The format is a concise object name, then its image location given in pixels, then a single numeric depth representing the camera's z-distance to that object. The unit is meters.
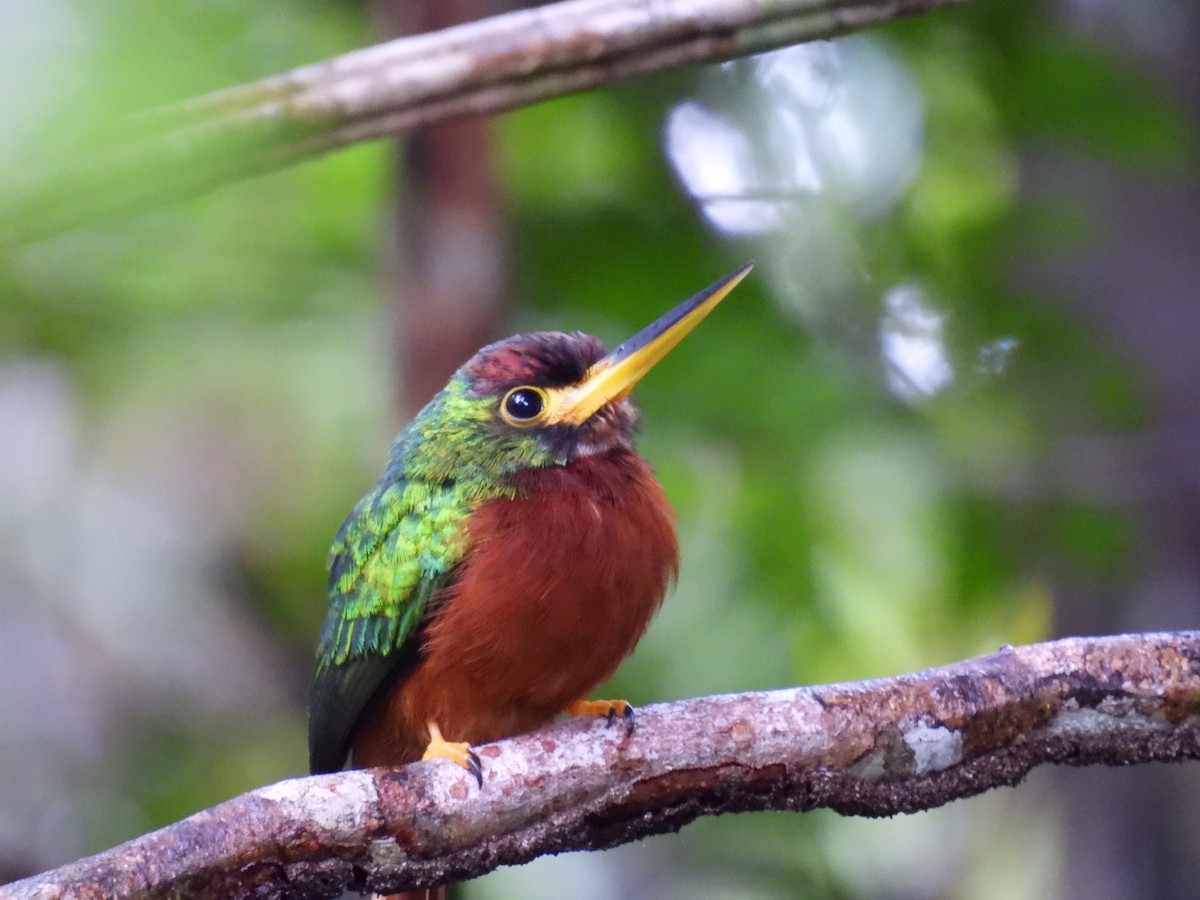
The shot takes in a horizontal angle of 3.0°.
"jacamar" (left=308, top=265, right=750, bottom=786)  3.44
